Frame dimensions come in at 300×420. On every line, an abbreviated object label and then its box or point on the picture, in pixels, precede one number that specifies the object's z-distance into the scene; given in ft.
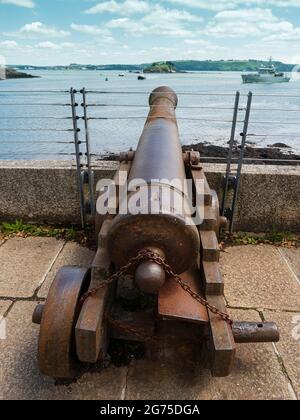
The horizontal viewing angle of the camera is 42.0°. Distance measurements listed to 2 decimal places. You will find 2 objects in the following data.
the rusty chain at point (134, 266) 7.43
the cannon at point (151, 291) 7.50
